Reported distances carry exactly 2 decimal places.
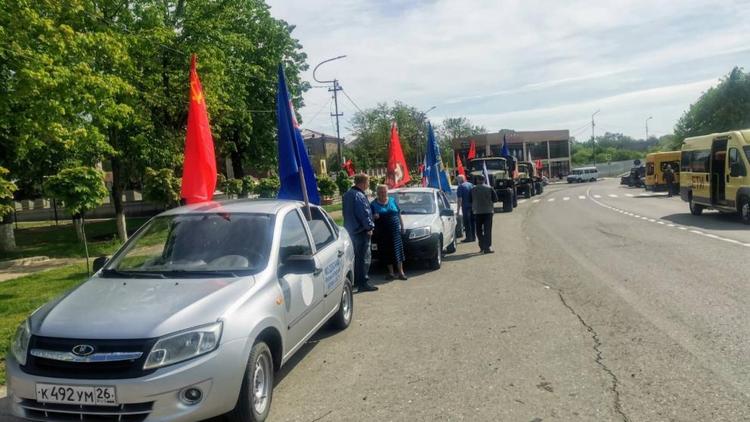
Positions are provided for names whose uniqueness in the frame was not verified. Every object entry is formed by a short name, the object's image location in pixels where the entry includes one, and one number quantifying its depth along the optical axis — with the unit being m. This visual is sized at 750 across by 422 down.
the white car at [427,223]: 10.93
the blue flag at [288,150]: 7.68
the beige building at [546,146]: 102.81
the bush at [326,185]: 33.38
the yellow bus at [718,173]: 16.55
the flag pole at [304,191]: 6.52
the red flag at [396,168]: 15.86
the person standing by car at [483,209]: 12.85
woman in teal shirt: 10.12
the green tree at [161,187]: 21.86
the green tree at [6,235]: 21.11
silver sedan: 3.63
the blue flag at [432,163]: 17.44
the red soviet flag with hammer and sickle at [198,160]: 6.96
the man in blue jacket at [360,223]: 9.23
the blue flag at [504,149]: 37.62
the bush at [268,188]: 32.84
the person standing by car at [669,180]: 32.50
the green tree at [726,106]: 60.06
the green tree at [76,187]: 12.51
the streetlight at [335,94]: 41.33
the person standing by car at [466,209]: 14.98
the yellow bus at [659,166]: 37.15
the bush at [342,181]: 36.44
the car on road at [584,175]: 74.44
